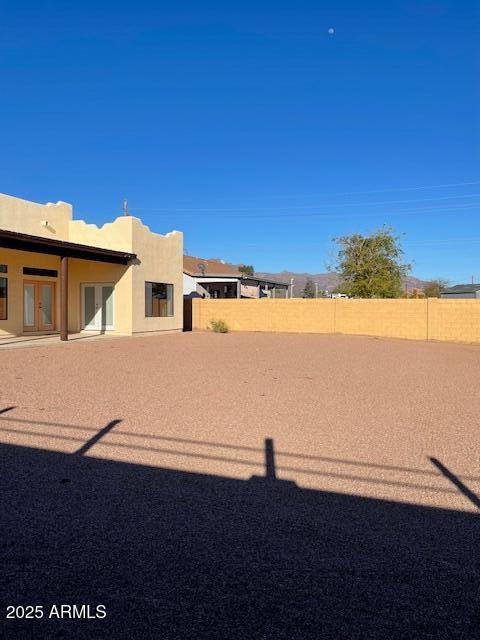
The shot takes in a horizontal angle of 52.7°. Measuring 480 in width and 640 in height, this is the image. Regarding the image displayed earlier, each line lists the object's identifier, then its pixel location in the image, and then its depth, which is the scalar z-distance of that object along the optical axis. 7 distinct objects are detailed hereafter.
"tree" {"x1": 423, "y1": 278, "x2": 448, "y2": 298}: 72.11
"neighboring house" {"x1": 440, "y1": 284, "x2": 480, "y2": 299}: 56.74
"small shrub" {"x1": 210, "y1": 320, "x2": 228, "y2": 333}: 26.70
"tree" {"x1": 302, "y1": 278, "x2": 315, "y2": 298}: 106.81
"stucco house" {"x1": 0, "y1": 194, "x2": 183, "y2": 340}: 18.28
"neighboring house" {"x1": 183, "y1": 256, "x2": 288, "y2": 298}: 35.78
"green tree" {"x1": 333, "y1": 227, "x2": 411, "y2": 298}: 37.56
